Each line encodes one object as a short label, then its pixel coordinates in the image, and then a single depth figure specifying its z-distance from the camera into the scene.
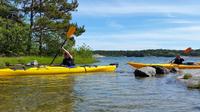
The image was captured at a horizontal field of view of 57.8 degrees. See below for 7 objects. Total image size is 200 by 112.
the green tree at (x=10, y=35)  19.40
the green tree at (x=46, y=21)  20.65
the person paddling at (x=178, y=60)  15.34
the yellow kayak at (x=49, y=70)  10.75
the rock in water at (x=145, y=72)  11.14
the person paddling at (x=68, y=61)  12.00
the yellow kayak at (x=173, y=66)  14.66
